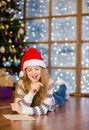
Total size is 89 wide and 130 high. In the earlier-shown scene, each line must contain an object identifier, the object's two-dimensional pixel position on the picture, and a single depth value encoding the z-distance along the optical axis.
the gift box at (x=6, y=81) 4.47
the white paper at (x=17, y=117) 2.07
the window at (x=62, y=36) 5.50
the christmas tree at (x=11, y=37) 5.06
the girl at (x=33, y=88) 2.19
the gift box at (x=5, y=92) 4.24
